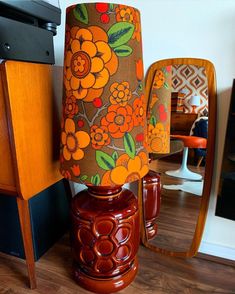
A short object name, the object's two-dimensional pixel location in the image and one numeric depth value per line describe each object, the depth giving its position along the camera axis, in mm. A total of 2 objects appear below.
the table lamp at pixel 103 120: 929
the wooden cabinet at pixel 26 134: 1000
